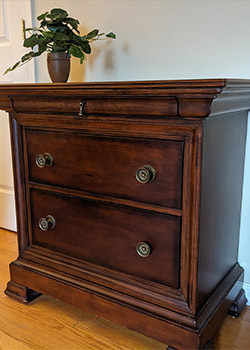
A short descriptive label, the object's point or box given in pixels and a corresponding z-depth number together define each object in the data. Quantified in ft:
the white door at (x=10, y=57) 6.29
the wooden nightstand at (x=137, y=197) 3.31
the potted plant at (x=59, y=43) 4.53
